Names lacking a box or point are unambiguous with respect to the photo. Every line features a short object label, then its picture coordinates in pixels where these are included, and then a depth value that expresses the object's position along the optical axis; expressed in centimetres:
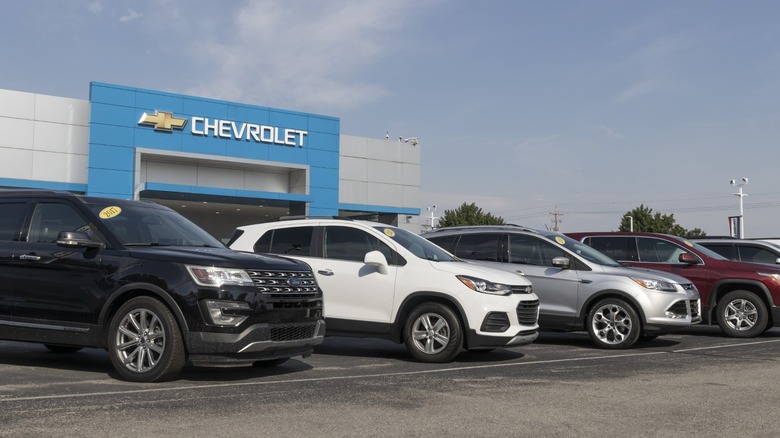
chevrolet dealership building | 3494
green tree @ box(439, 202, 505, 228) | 7438
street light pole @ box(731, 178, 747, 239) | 5612
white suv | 947
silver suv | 1173
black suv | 727
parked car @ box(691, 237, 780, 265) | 1544
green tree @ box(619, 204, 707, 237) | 7412
